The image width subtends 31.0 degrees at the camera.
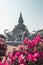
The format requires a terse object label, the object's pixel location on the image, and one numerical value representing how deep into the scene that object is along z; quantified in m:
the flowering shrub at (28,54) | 1.60
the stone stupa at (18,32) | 16.01
